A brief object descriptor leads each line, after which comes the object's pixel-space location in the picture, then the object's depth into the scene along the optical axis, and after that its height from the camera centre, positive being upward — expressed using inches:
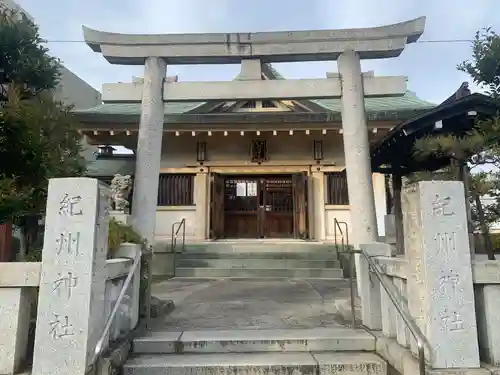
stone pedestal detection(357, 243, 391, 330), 164.1 -27.4
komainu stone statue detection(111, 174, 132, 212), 308.0 +34.6
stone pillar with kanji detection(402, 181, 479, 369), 116.0 -15.2
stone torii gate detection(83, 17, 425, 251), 263.6 +115.2
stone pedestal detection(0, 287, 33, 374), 116.2 -30.9
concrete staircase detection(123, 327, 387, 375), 136.7 -49.7
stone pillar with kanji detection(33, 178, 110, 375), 113.7 -15.7
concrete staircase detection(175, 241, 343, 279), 354.6 -30.7
